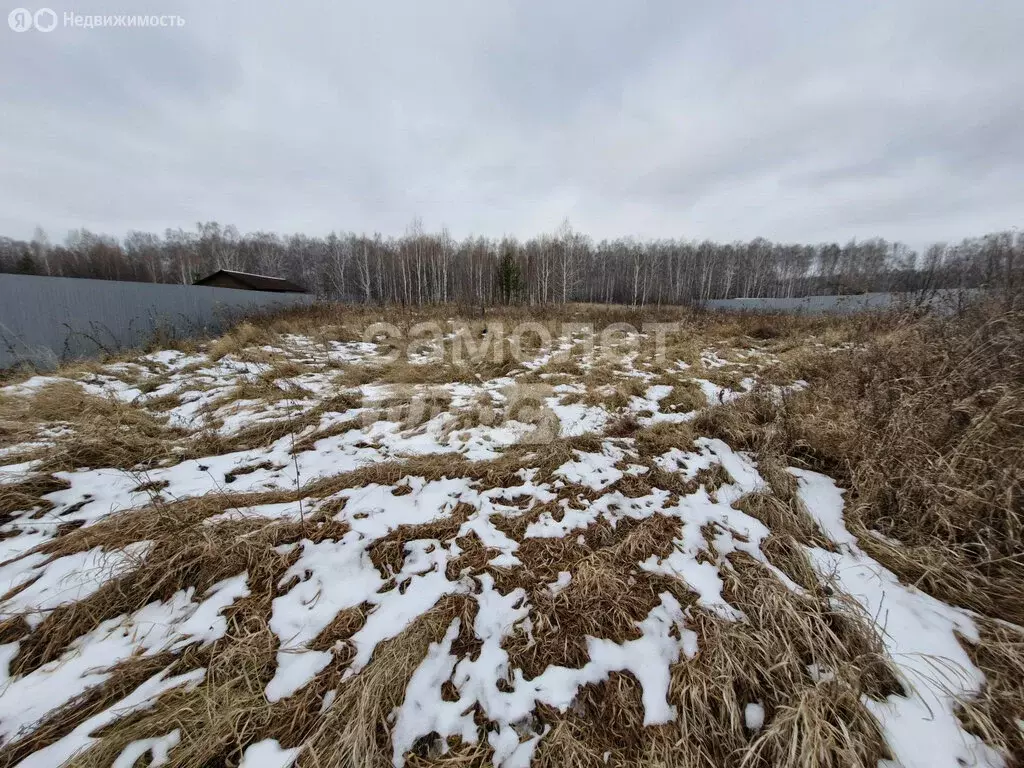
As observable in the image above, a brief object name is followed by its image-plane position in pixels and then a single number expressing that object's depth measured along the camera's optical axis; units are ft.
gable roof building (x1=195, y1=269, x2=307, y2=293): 61.93
